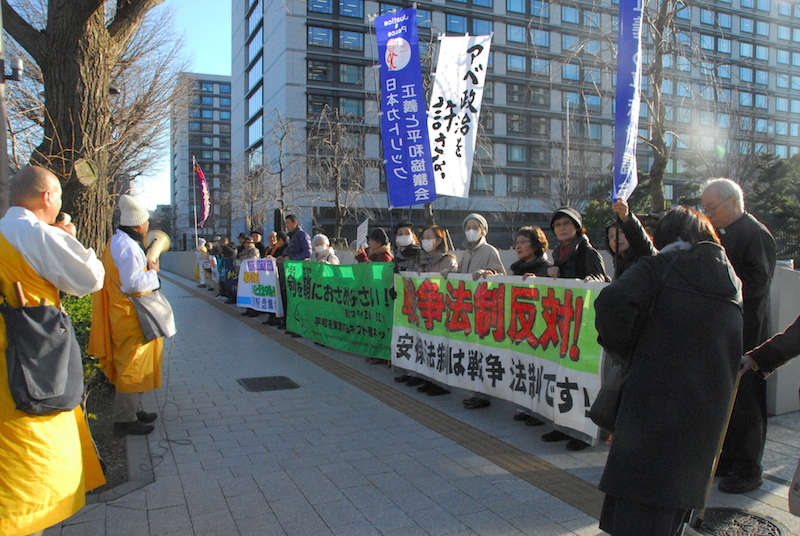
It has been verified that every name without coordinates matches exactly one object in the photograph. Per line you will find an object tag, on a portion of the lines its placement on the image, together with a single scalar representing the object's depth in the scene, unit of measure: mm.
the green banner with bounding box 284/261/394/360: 8109
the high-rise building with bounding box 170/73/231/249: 88062
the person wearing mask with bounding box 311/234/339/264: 10508
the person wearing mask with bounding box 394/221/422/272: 7449
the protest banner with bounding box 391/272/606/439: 4781
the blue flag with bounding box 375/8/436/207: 9422
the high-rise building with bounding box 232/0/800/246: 40062
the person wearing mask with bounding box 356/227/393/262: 8766
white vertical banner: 10297
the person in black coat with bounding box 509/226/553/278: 5801
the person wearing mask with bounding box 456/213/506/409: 6535
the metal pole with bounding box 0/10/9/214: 4277
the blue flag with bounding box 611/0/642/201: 5051
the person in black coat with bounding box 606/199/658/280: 3994
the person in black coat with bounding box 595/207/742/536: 2525
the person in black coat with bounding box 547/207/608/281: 5297
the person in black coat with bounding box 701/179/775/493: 3998
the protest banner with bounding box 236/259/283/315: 12062
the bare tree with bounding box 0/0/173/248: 6891
